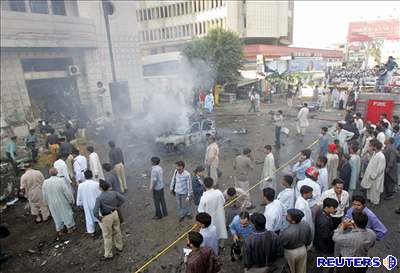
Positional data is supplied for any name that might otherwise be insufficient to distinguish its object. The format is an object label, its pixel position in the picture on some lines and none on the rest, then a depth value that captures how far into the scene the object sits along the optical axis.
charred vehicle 12.09
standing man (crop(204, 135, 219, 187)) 8.09
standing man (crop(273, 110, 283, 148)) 12.12
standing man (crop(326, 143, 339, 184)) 6.80
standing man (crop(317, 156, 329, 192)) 5.67
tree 27.55
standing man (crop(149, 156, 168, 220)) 6.57
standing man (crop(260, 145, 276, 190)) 7.22
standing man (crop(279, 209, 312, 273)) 3.80
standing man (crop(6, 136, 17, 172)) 11.07
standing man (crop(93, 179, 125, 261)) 5.50
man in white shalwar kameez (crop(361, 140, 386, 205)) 6.57
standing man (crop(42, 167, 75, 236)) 6.49
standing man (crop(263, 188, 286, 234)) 4.52
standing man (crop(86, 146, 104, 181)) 7.90
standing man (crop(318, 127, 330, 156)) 8.38
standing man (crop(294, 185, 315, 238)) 4.52
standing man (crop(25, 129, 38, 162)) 11.87
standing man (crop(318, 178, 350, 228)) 4.90
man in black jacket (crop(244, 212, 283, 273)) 3.62
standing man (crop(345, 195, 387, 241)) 3.95
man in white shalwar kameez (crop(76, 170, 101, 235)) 6.29
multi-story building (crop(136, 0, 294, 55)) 46.22
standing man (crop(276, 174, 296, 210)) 5.00
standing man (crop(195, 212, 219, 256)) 4.12
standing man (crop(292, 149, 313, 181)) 6.27
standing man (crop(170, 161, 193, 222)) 6.41
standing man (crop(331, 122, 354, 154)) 8.62
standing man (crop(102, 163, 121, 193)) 6.86
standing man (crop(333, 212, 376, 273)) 3.62
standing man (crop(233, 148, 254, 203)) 7.02
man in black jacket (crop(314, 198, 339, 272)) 4.22
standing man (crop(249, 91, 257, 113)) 20.88
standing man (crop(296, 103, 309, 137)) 13.14
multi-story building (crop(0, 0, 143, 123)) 16.05
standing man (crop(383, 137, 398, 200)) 6.91
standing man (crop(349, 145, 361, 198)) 6.55
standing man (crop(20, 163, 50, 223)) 7.22
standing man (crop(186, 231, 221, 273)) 3.51
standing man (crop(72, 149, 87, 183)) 7.84
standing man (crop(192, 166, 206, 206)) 6.30
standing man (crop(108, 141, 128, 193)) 8.34
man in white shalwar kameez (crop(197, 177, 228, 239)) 5.21
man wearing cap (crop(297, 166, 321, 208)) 5.07
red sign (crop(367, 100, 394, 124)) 12.30
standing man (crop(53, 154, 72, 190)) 7.56
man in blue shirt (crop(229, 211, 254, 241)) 4.39
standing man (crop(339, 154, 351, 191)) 6.48
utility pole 20.66
